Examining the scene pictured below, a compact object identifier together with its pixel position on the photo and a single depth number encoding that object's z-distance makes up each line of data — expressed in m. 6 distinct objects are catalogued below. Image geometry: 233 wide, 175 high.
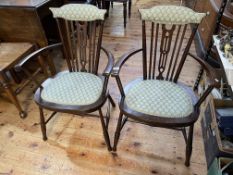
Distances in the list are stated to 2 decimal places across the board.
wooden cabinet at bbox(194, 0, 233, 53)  1.70
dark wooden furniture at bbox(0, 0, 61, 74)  1.73
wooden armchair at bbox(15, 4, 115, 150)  1.27
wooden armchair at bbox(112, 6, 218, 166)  1.14
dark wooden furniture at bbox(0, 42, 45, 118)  1.60
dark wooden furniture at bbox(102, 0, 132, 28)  2.87
